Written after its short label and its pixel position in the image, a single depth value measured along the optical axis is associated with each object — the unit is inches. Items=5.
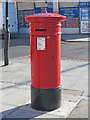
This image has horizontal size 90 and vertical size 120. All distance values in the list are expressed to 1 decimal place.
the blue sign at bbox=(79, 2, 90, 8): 907.4
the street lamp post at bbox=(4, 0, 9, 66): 342.6
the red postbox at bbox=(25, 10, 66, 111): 173.9
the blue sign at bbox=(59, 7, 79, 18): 935.0
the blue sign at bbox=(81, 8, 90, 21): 909.8
